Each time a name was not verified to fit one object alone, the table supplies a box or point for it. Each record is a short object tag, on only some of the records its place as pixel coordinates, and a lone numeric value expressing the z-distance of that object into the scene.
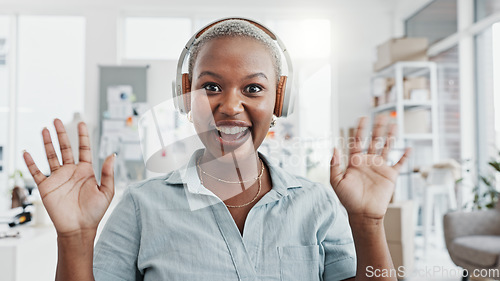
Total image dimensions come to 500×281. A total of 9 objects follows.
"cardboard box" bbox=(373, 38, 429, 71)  3.88
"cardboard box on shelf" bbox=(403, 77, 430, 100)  3.93
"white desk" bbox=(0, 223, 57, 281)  1.23
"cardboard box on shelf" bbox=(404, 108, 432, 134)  3.97
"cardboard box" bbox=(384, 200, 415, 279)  1.89
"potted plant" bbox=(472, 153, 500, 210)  2.71
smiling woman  0.61
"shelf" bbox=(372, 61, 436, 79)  3.87
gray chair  2.21
